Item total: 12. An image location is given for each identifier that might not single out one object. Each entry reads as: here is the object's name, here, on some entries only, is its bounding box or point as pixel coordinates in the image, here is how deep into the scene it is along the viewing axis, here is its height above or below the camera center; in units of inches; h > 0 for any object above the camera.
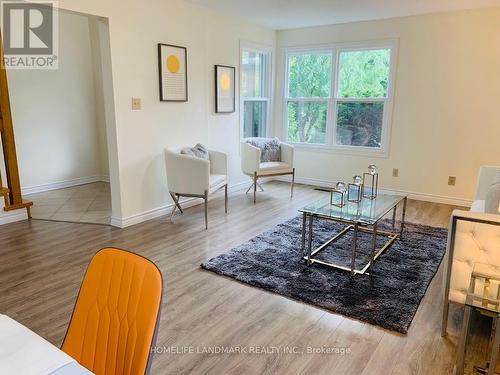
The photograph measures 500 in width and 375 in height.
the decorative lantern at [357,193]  135.0 -30.3
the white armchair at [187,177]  156.2 -28.8
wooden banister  149.4 -19.3
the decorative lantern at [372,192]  140.1 -31.0
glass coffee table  114.4 -32.3
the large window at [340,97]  209.3 +6.3
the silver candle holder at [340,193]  129.9 -29.4
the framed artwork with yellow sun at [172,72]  162.2 +14.5
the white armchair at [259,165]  201.2 -30.6
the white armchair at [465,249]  79.7 -29.0
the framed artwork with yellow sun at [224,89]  195.3 +9.1
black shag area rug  97.8 -48.8
